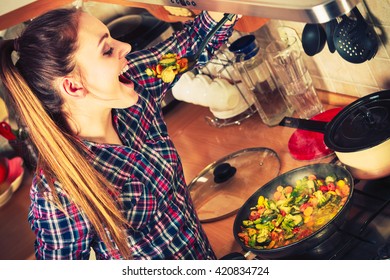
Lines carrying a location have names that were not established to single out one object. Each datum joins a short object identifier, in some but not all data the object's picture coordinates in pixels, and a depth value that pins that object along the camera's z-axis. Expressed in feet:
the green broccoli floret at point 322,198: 3.95
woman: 3.76
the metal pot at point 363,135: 3.73
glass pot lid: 4.82
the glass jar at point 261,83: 5.09
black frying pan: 3.62
